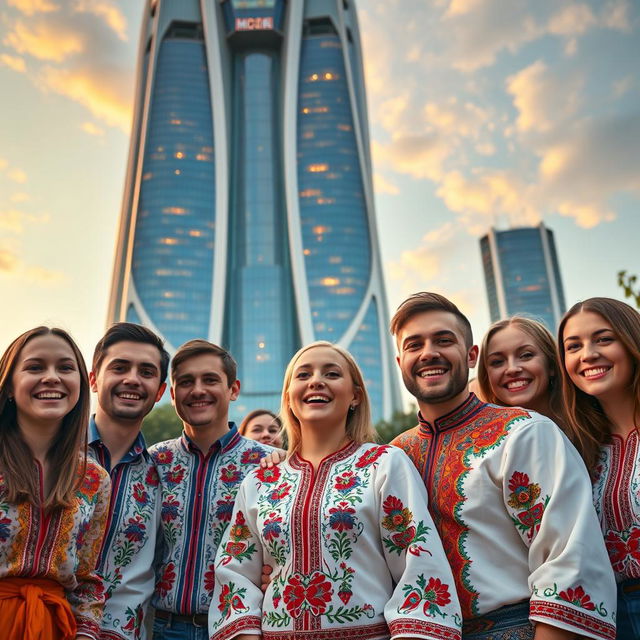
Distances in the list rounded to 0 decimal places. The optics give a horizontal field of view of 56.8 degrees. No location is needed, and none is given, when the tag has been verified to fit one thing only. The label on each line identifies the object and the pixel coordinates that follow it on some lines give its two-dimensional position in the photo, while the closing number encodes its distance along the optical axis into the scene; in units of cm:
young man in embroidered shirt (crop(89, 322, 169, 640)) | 297
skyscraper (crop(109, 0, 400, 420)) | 7481
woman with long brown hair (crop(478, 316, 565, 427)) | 337
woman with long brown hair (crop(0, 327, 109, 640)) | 253
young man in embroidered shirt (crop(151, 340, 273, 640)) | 299
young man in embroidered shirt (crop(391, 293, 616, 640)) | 223
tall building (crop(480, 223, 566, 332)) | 13650
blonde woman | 237
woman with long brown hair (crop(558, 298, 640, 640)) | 262
